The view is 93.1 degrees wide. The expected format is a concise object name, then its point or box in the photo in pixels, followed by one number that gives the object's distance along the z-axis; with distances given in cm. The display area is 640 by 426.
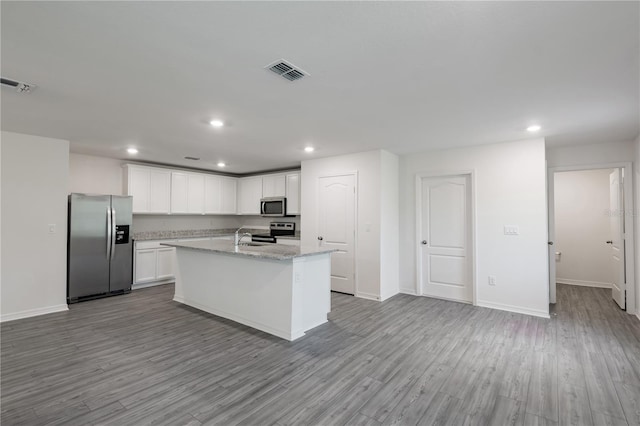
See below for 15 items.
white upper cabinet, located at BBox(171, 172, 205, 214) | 651
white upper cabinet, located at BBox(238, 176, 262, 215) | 730
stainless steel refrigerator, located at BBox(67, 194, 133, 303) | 479
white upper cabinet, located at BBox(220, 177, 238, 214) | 751
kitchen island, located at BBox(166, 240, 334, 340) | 342
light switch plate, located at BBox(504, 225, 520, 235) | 438
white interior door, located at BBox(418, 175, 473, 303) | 489
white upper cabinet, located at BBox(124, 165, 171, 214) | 584
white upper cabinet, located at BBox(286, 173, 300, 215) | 648
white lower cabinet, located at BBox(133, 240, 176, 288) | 570
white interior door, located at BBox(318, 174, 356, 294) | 529
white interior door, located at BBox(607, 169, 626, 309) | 446
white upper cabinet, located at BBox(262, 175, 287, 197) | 677
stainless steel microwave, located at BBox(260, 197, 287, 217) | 667
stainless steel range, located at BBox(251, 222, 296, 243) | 677
